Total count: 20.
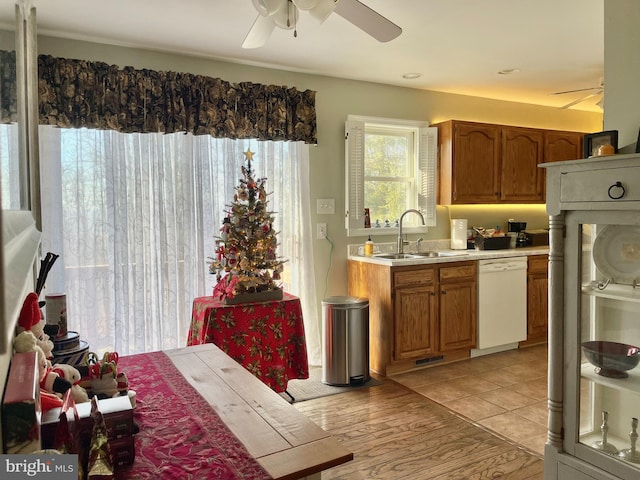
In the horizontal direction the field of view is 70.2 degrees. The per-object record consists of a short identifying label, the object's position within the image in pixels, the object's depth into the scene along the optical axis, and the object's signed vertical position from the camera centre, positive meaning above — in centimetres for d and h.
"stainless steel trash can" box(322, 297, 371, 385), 370 -98
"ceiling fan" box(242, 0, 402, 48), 193 +96
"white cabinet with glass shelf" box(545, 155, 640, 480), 175 -38
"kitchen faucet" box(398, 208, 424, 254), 443 -23
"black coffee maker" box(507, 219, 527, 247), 516 -12
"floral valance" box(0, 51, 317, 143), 305 +90
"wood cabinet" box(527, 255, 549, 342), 470 -81
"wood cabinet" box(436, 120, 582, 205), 464 +64
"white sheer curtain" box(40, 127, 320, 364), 314 +1
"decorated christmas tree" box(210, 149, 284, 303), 318 -19
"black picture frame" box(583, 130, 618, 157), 200 +35
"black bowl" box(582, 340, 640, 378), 179 -56
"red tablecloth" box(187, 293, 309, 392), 304 -77
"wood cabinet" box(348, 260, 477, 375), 394 -81
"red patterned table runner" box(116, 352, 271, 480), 99 -54
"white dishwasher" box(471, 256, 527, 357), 439 -83
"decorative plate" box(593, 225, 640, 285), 176 -14
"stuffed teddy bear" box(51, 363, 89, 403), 115 -42
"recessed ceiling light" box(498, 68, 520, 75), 406 +134
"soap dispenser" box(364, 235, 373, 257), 430 -27
